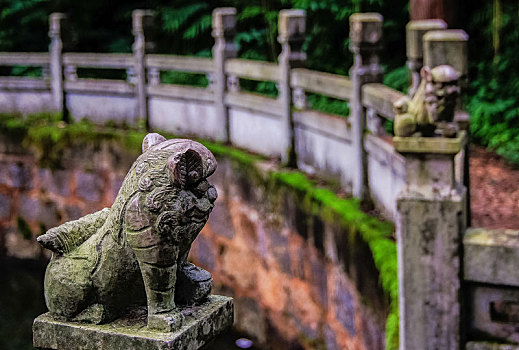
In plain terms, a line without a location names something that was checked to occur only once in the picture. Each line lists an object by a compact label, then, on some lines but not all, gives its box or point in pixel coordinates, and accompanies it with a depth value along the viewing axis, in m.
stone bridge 5.44
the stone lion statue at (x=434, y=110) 5.39
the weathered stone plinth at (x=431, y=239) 5.39
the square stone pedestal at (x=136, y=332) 3.61
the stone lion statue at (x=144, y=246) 3.61
